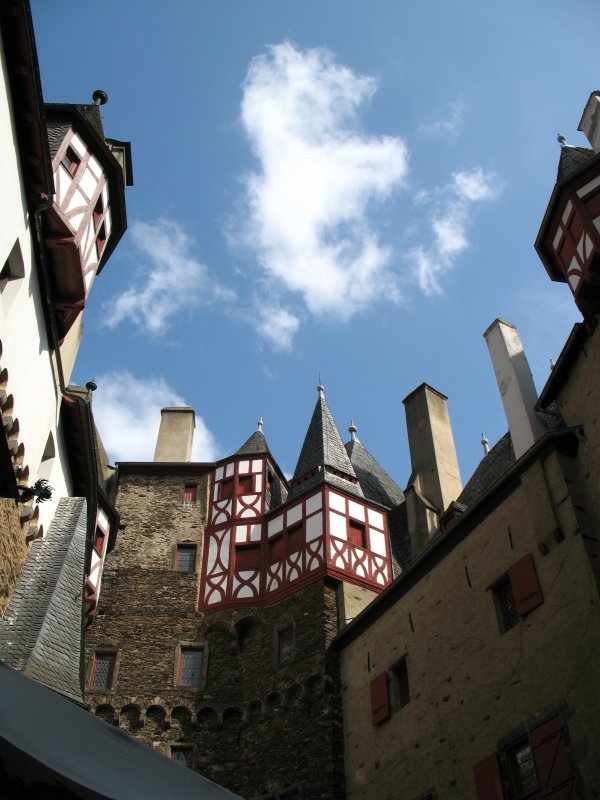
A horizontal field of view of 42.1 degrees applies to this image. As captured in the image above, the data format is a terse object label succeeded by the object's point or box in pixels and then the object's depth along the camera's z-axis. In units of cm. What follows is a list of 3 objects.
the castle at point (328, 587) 1162
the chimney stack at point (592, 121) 1744
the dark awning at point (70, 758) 355
